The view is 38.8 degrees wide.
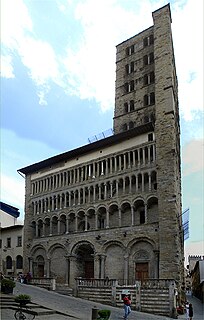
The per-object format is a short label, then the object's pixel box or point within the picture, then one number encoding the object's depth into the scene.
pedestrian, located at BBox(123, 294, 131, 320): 16.83
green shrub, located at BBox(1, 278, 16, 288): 19.83
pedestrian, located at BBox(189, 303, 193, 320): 19.54
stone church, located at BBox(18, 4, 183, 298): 26.08
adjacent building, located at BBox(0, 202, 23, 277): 36.60
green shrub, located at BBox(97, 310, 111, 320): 13.40
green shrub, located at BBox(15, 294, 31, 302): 14.10
